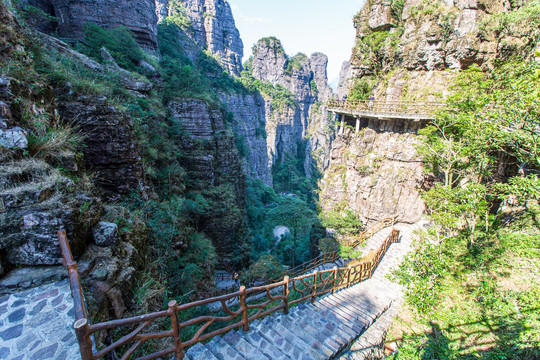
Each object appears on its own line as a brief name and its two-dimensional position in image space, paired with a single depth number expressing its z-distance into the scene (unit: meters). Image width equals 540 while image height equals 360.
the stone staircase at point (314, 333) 2.87
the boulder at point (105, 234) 3.43
